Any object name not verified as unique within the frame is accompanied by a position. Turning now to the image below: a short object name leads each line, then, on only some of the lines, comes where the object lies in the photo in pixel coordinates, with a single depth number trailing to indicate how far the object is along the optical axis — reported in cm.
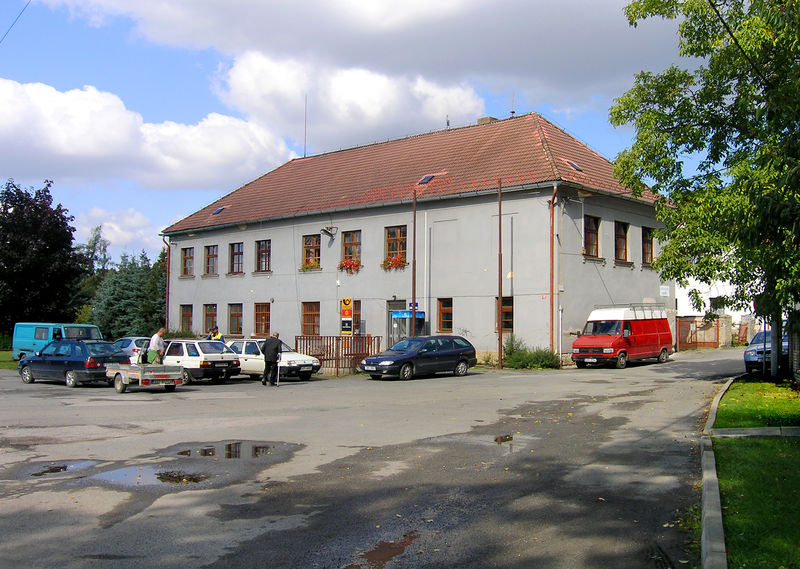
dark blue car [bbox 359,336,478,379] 2455
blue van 3331
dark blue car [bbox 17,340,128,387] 2198
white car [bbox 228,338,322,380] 2464
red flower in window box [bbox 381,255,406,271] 3419
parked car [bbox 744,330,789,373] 2127
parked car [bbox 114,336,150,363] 2947
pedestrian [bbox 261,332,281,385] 2253
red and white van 2761
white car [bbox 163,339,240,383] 2330
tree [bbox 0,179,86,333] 4241
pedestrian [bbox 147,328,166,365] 2055
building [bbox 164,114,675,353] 3052
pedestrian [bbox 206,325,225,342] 3167
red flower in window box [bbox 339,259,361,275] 3597
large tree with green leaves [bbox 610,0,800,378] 1664
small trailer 1972
